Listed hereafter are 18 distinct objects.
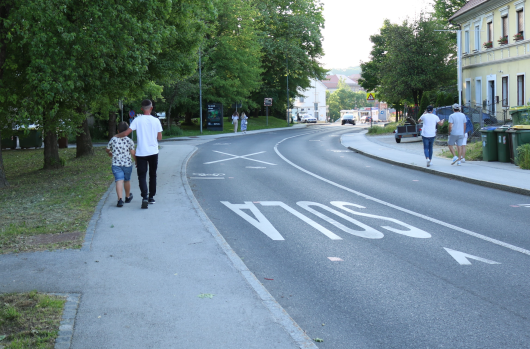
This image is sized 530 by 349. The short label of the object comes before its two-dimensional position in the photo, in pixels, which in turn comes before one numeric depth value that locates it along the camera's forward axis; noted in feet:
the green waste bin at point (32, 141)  109.50
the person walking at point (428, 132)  58.80
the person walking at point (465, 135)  59.57
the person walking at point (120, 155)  35.35
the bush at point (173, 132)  144.05
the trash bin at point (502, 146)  59.77
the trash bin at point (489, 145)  61.26
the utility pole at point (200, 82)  141.26
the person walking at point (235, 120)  157.69
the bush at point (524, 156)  54.24
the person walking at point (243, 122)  160.93
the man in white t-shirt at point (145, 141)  34.63
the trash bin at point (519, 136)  56.18
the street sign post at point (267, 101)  192.78
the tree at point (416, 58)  139.74
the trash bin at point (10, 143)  108.29
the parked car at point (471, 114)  91.45
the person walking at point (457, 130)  58.39
